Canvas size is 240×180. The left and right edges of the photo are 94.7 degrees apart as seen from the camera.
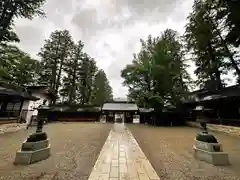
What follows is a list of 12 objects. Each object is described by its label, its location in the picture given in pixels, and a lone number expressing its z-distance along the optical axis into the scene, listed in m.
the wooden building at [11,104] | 9.34
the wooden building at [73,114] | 17.56
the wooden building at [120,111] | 18.45
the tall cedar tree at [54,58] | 20.30
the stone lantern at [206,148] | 3.57
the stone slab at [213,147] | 3.73
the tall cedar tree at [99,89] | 25.70
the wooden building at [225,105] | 8.81
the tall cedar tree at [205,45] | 12.23
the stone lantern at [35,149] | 3.43
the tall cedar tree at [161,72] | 14.29
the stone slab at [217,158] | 3.55
